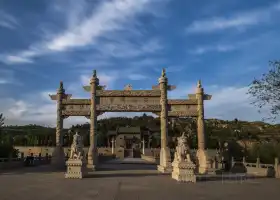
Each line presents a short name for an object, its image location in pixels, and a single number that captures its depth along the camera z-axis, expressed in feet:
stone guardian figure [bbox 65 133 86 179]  40.01
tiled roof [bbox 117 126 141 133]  201.39
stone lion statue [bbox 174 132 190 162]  38.93
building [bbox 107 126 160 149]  189.54
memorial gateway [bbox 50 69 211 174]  53.82
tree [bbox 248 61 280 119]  39.63
